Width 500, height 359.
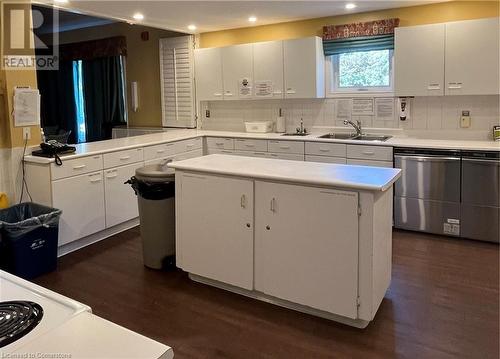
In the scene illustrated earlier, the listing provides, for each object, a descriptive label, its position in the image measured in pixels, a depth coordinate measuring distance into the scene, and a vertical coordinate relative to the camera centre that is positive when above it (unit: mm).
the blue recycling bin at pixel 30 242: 3295 -849
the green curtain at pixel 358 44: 4934 +958
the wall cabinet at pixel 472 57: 4129 +652
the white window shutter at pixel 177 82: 6289 +700
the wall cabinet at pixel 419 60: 4367 +666
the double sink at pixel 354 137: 4977 -117
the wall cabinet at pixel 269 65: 5430 +795
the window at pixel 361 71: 5121 +666
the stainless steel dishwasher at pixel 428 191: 4141 -631
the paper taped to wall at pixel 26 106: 3817 +227
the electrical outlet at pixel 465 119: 4586 +64
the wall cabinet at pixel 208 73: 5969 +771
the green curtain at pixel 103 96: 7086 +582
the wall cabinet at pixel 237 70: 5688 +771
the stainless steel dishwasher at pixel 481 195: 3949 -639
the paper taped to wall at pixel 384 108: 5047 +210
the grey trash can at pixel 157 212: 3437 -646
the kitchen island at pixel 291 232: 2580 -666
